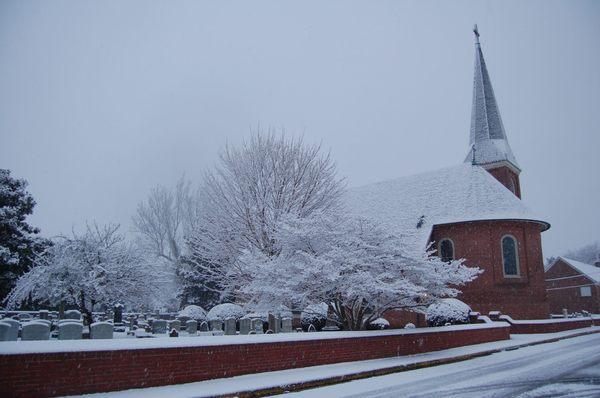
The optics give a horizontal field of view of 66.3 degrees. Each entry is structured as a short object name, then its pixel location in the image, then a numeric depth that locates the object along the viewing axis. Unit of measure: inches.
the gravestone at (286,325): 797.2
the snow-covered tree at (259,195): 896.5
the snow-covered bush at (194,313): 1058.1
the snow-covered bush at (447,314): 958.4
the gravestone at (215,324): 762.2
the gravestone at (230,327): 741.3
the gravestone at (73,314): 759.1
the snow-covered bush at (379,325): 992.7
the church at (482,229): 1211.9
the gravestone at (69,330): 440.1
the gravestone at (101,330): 471.5
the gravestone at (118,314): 1061.8
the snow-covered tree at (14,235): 1178.6
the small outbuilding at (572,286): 2094.0
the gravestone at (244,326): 722.0
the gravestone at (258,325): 800.3
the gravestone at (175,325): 743.7
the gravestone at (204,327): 821.9
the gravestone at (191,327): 731.5
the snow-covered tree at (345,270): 584.4
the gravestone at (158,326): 803.1
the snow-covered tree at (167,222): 1891.0
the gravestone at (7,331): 422.0
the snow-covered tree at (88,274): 882.1
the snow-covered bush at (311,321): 956.6
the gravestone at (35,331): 424.6
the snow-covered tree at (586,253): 5108.3
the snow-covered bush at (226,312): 981.8
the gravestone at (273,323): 855.7
